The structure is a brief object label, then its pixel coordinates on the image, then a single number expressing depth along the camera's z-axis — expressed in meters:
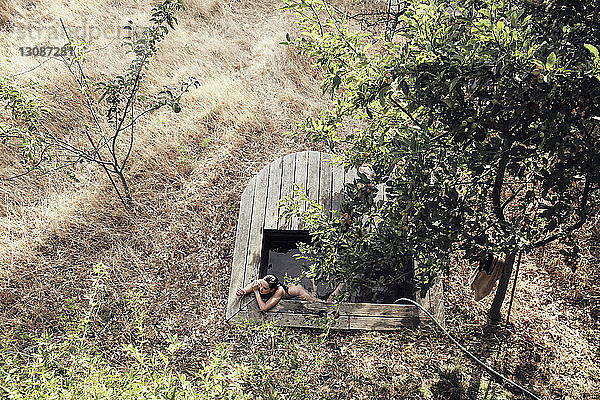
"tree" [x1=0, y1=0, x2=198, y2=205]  3.58
